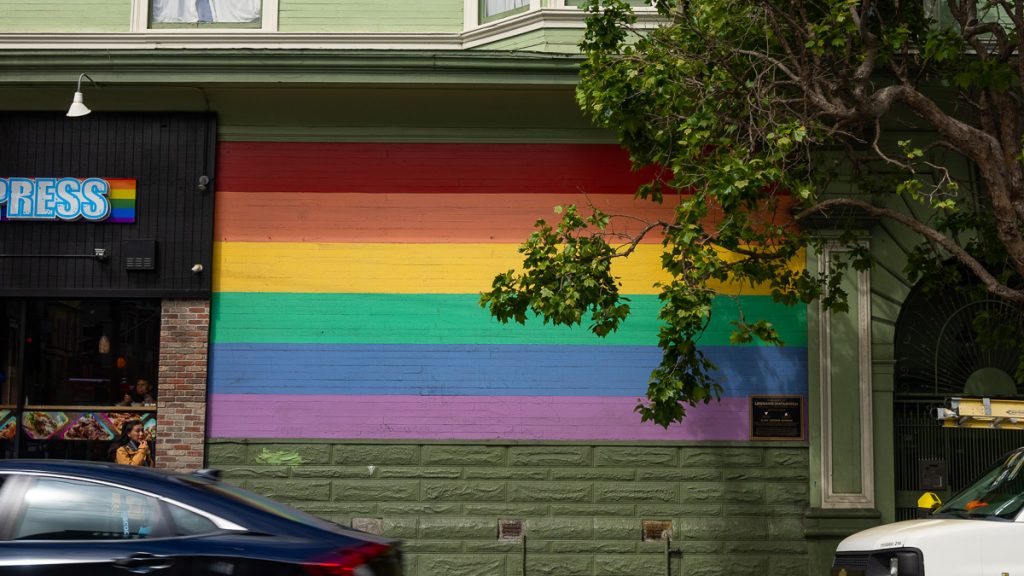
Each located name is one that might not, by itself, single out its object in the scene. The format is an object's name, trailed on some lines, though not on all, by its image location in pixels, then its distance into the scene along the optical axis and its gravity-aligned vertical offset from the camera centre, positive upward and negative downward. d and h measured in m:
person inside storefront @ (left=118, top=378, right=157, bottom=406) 12.94 -0.17
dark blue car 6.05 -0.83
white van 7.20 -0.99
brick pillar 12.70 -0.04
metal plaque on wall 12.76 -0.34
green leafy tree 9.62 +2.40
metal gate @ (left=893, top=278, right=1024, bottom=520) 12.80 +0.06
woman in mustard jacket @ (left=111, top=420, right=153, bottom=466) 12.83 -0.72
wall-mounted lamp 11.89 +2.86
